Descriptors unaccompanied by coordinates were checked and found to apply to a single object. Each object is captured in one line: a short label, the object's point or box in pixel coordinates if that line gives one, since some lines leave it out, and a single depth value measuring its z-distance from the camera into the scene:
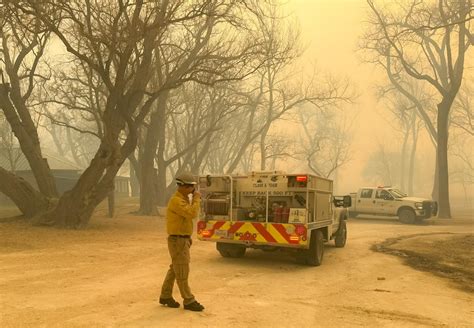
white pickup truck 26.08
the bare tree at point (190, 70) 18.58
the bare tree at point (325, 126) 77.14
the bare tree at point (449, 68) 30.67
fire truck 10.48
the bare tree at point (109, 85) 15.38
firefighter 6.61
